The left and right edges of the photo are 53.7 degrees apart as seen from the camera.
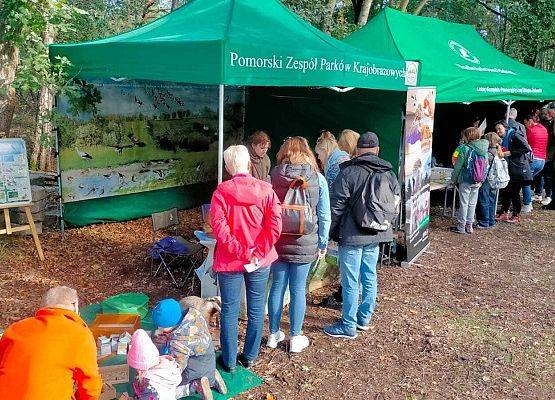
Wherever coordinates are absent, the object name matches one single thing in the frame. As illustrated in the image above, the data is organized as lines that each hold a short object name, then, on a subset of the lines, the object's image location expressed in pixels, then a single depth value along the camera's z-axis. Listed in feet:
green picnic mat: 11.86
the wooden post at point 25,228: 18.67
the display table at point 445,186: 27.71
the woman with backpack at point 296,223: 13.04
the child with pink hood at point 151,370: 9.91
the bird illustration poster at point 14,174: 18.56
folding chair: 18.83
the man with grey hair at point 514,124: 30.17
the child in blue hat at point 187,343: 10.61
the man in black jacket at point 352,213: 14.12
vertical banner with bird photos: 20.21
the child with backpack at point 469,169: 25.40
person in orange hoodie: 7.77
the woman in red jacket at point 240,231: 11.76
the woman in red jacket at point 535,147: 31.88
